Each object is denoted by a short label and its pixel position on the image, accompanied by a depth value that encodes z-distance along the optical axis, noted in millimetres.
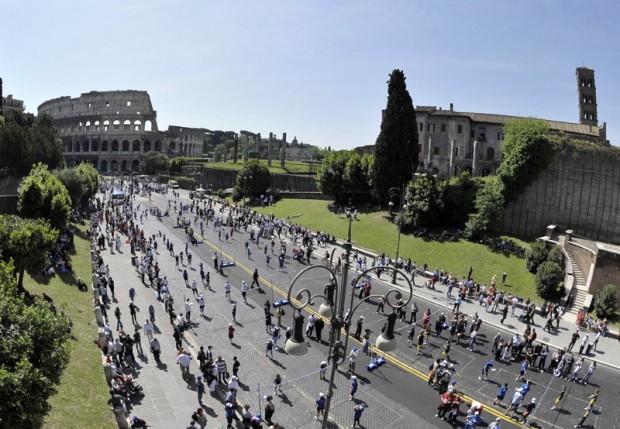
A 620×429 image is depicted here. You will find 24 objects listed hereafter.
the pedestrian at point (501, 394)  15498
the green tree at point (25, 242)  16609
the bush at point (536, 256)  29984
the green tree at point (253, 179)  58625
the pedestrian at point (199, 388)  14086
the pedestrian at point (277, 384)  14805
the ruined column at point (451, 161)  51344
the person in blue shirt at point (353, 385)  14882
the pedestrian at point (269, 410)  13029
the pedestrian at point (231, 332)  18844
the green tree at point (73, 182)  36847
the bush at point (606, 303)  24969
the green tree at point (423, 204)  37500
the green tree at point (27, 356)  8469
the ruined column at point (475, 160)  47375
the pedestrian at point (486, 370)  17431
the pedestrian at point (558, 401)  15836
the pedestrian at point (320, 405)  13734
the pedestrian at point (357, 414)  13391
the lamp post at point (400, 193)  41650
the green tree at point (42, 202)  24547
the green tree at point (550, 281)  27344
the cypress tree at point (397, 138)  41781
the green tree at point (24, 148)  48219
